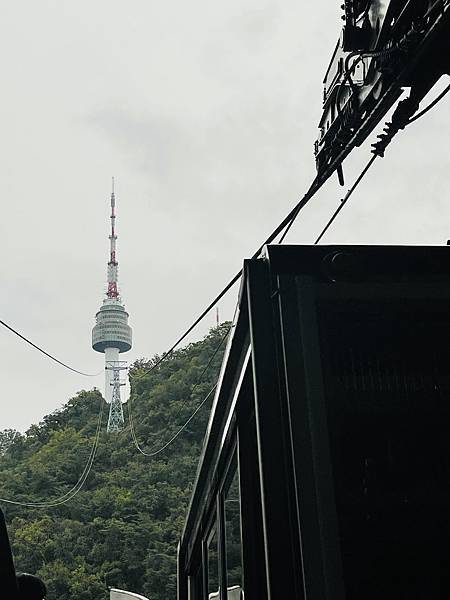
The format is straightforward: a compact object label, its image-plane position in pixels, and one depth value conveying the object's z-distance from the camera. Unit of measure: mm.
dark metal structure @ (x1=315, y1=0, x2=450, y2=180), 4090
